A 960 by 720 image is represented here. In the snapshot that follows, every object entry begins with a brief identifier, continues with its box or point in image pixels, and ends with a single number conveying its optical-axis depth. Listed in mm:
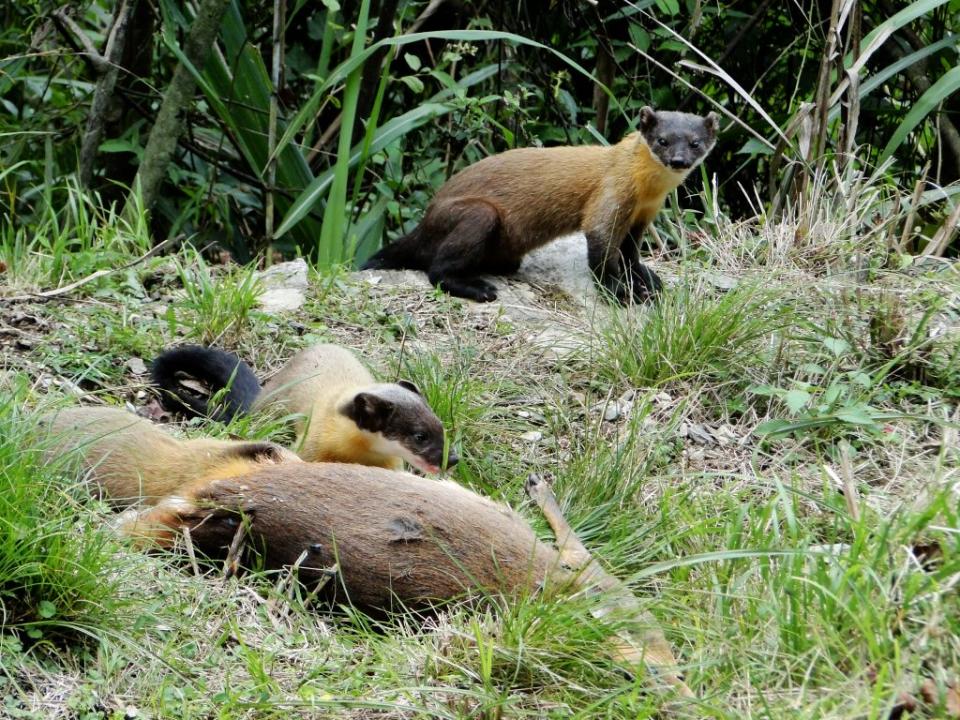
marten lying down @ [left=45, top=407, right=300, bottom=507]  8312
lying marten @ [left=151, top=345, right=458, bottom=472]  9547
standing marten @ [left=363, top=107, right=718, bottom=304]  14156
